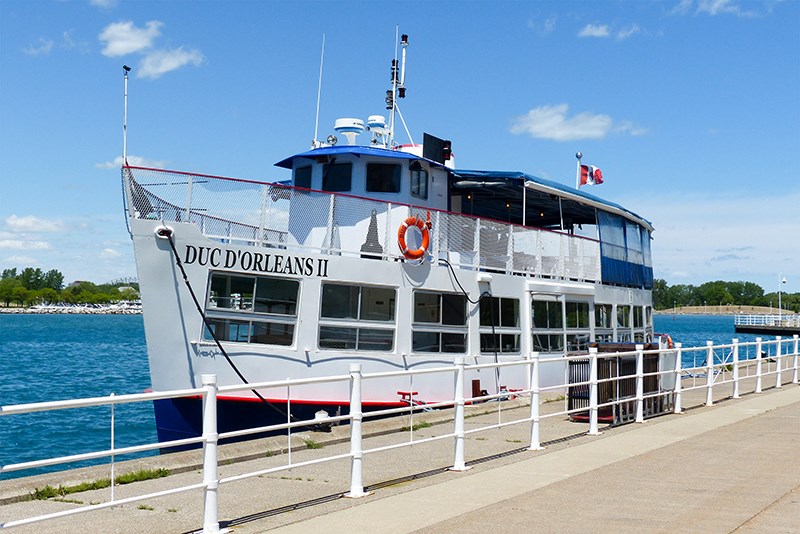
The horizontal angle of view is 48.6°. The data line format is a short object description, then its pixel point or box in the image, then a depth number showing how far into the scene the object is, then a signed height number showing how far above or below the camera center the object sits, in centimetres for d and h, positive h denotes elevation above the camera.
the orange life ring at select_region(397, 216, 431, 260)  1627 +181
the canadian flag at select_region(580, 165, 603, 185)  2691 +499
